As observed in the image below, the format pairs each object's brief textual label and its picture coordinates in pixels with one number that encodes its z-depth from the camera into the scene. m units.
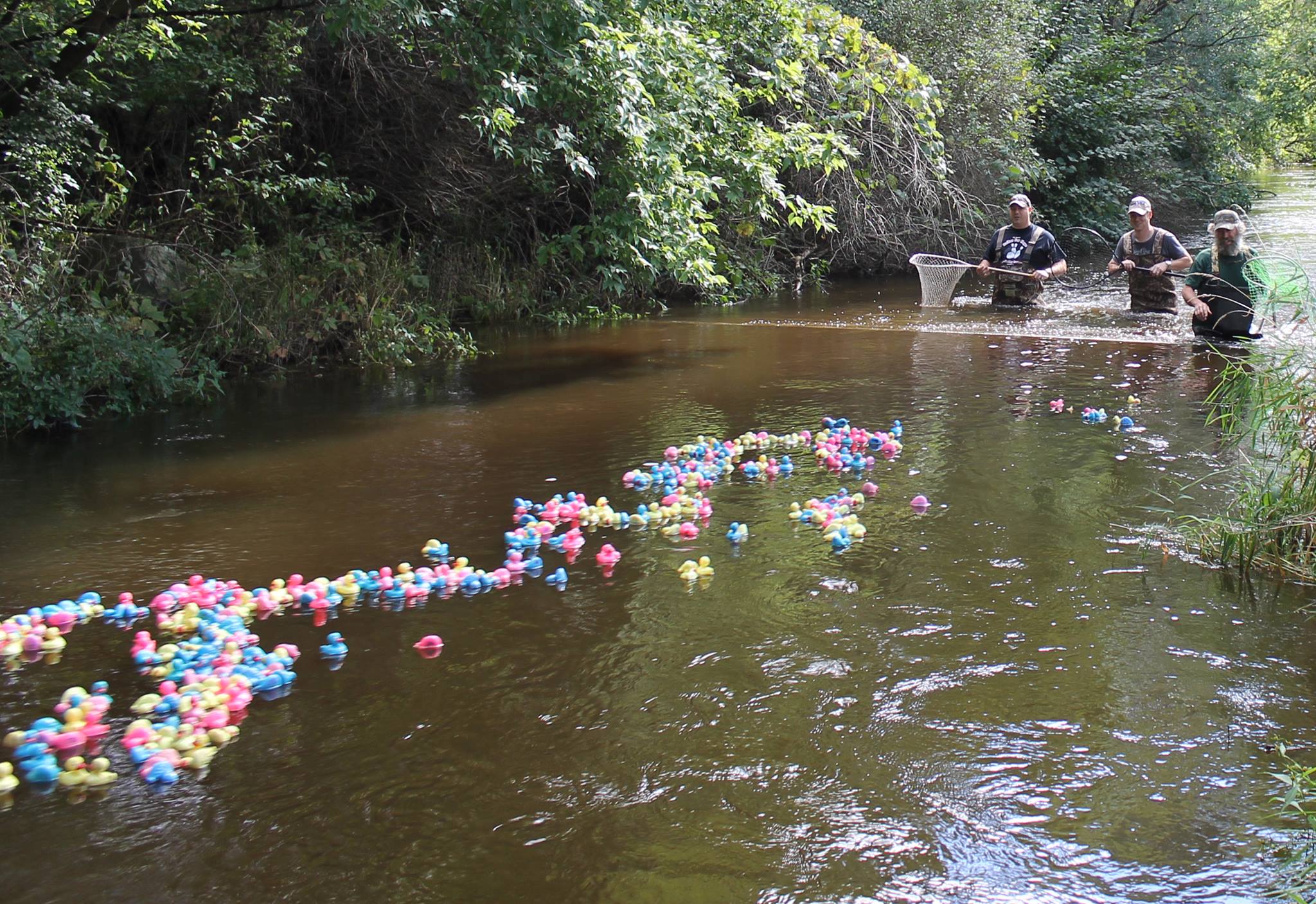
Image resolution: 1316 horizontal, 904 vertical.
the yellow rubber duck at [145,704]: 3.82
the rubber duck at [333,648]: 4.29
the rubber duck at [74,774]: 3.41
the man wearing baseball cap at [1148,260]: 12.34
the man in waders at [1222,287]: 9.87
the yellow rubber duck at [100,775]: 3.41
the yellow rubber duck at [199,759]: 3.51
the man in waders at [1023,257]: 13.29
